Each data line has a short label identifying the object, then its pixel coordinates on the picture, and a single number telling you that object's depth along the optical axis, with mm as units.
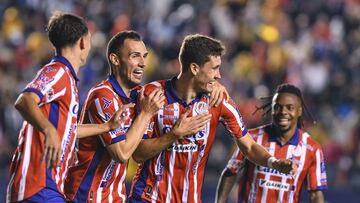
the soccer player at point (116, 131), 14125
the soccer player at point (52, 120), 12383
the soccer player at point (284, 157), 16922
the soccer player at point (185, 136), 15187
